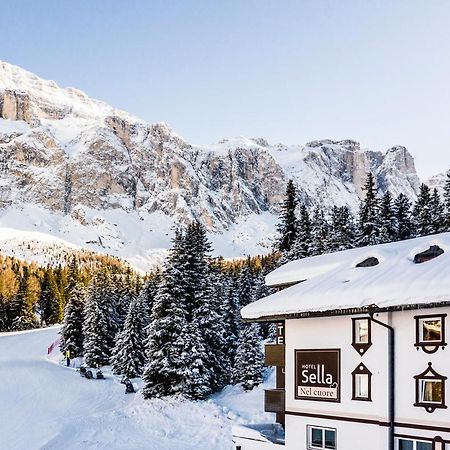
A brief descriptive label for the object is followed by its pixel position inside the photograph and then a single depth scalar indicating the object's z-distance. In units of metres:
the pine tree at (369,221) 47.59
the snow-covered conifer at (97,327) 51.53
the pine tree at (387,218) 48.91
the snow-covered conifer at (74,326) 55.69
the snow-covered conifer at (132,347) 45.06
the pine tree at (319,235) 47.35
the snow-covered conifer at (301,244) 45.78
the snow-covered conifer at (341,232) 48.25
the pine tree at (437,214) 50.31
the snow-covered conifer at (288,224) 48.31
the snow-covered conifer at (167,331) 33.62
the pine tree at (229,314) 40.94
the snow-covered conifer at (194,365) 32.84
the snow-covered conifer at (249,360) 34.59
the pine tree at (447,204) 48.80
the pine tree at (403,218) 54.42
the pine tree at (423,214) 51.22
